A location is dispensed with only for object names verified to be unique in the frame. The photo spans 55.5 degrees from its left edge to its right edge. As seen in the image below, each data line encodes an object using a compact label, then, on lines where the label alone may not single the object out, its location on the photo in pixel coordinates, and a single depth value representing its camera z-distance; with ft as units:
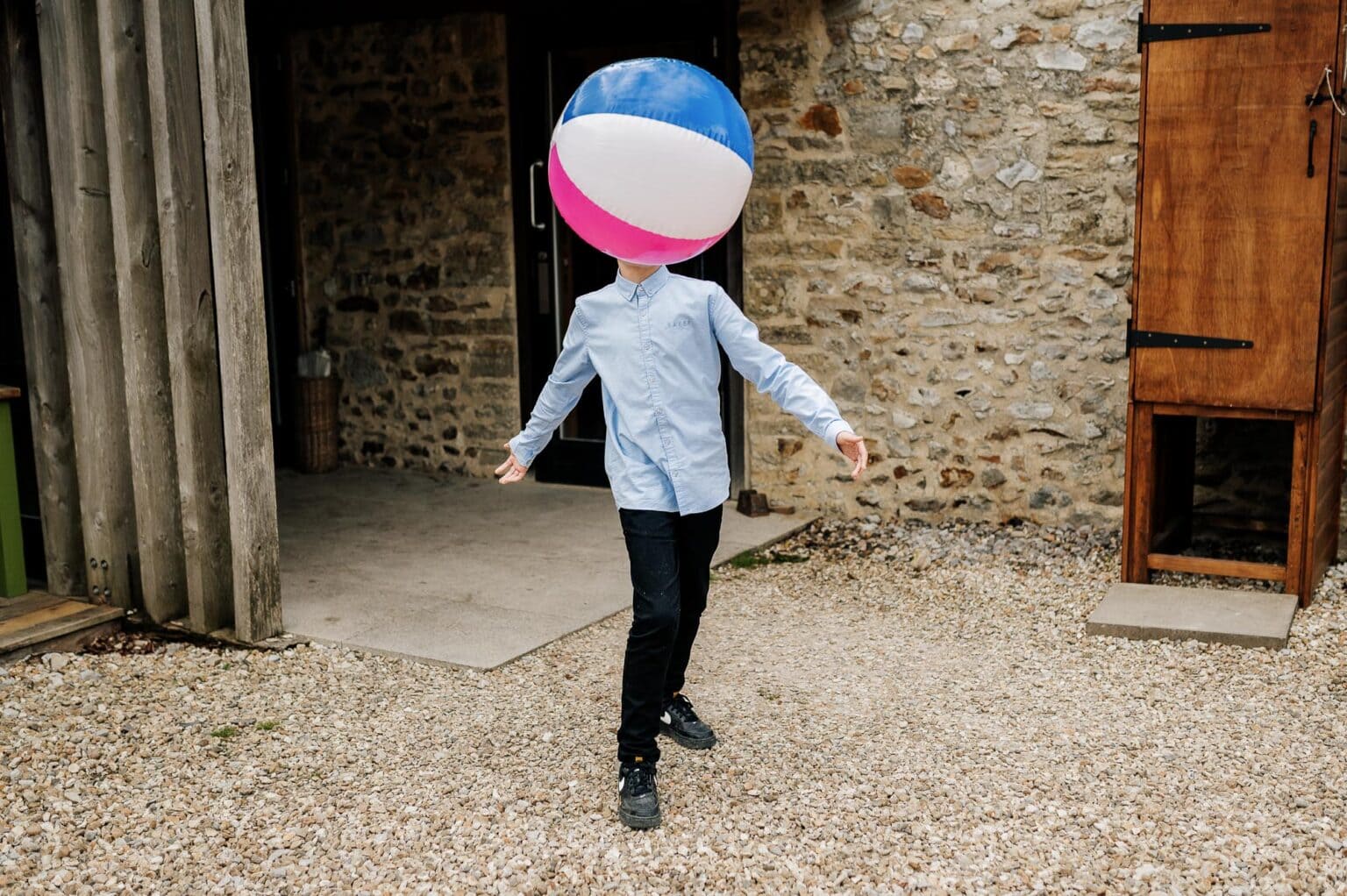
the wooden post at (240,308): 12.87
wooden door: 13.87
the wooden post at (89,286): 13.53
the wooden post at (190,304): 13.04
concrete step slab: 13.60
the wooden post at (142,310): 13.25
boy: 9.55
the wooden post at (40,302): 14.14
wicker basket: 23.72
